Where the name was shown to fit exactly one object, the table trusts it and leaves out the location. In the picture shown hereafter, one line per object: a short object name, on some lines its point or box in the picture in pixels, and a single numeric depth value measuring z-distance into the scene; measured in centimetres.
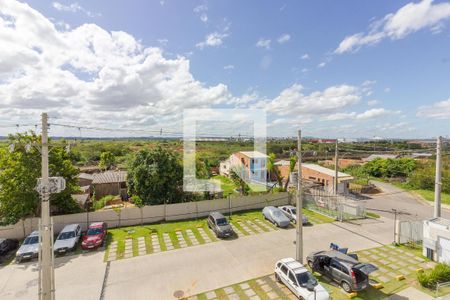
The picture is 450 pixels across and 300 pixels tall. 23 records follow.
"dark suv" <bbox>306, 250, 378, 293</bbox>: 1003
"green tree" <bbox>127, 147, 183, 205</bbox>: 2052
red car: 1470
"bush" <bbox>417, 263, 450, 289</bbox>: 1050
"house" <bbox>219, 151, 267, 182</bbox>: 3191
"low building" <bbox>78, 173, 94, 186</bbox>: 2964
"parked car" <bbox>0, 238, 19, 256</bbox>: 1410
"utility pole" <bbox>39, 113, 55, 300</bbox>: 832
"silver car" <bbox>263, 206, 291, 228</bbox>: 1820
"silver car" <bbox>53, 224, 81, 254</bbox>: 1418
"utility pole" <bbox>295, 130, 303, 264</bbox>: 1128
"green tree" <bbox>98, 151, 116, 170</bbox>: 4788
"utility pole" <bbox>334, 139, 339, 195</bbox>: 1883
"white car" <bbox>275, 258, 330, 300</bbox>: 941
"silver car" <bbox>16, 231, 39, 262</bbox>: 1340
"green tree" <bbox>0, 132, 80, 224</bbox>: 1586
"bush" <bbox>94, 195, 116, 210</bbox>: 2242
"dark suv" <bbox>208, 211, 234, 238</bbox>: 1623
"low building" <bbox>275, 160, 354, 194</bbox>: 2916
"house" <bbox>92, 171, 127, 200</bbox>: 2767
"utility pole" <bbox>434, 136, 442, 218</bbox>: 1296
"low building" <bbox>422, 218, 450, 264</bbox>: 1245
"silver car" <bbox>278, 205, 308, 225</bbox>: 1927
